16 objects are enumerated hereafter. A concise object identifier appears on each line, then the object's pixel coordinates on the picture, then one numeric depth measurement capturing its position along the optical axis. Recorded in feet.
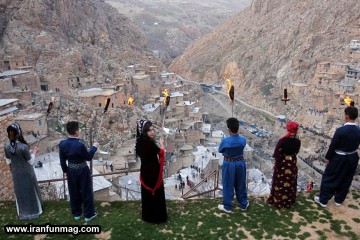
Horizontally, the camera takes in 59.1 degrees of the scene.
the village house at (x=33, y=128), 69.97
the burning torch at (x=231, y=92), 27.18
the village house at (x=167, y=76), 162.51
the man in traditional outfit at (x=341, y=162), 20.34
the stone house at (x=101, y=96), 98.63
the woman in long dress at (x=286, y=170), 20.57
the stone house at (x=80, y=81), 114.62
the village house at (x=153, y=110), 112.06
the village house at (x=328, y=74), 145.07
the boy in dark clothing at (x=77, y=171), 19.29
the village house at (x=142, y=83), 130.93
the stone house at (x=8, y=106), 71.31
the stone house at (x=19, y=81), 90.68
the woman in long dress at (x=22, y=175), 19.79
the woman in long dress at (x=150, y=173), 19.08
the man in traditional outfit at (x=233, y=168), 20.42
